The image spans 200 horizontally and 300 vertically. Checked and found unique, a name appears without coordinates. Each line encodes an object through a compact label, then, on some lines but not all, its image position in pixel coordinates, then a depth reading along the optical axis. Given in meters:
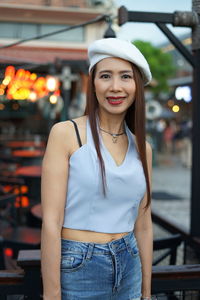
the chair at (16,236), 4.11
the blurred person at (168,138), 24.52
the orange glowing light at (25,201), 7.96
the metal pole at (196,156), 3.82
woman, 1.54
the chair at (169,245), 3.09
